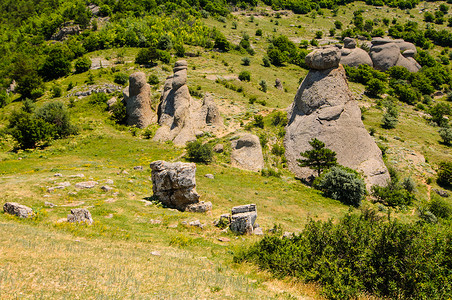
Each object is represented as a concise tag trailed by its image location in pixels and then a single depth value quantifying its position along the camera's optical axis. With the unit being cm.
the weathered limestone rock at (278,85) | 6751
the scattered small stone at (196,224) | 1691
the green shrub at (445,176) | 3412
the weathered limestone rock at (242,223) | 1645
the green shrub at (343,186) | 2591
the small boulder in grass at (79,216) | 1500
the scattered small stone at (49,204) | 1741
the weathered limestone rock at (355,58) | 8444
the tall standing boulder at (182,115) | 3859
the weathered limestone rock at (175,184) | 1981
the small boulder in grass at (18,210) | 1490
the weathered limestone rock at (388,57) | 8662
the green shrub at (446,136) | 4462
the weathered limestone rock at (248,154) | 3256
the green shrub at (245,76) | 6366
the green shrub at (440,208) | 2491
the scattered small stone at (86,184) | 2095
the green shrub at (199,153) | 3147
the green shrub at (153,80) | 5488
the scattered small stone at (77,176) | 2261
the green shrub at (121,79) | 5582
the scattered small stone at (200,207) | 1973
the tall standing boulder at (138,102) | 4253
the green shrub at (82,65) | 6353
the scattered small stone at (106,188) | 2111
